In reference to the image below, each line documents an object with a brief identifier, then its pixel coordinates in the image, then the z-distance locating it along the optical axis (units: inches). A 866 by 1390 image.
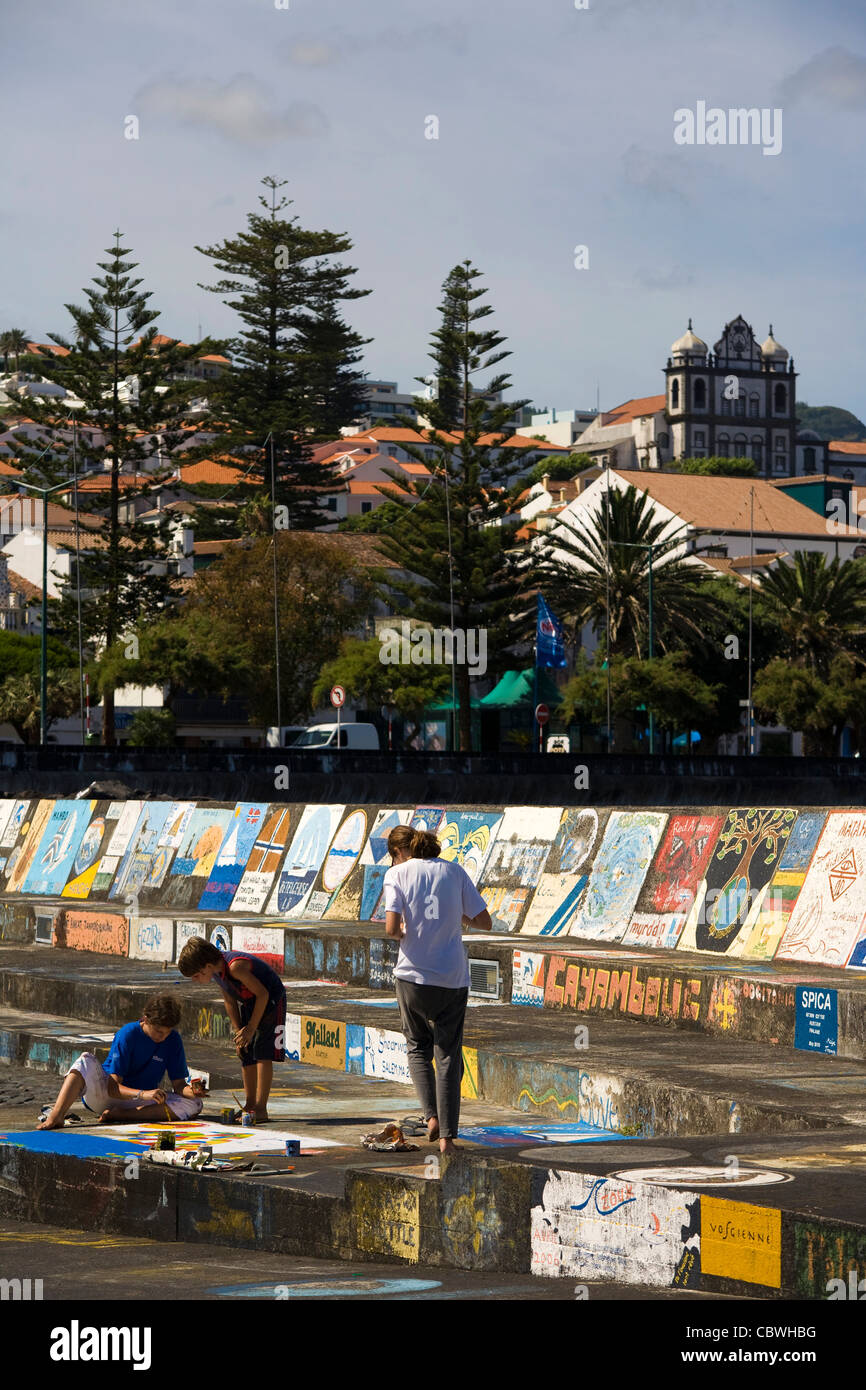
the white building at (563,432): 7716.5
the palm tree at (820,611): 2714.1
